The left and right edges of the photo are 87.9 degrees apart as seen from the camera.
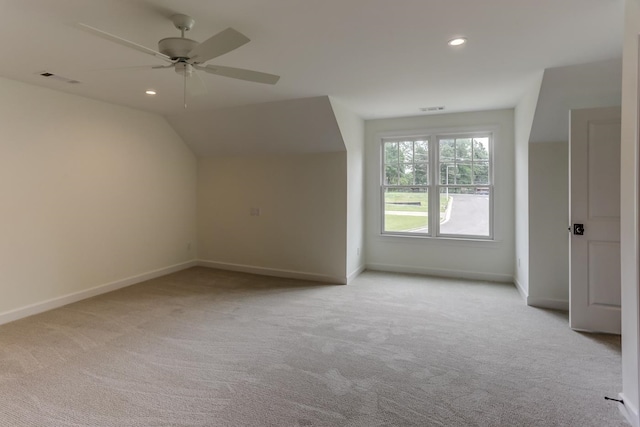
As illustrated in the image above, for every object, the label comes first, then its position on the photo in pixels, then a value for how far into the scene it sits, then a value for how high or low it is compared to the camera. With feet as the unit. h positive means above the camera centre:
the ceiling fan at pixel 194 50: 6.25 +3.24
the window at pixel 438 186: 16.72 +1.14
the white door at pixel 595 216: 9.91 -0.30
